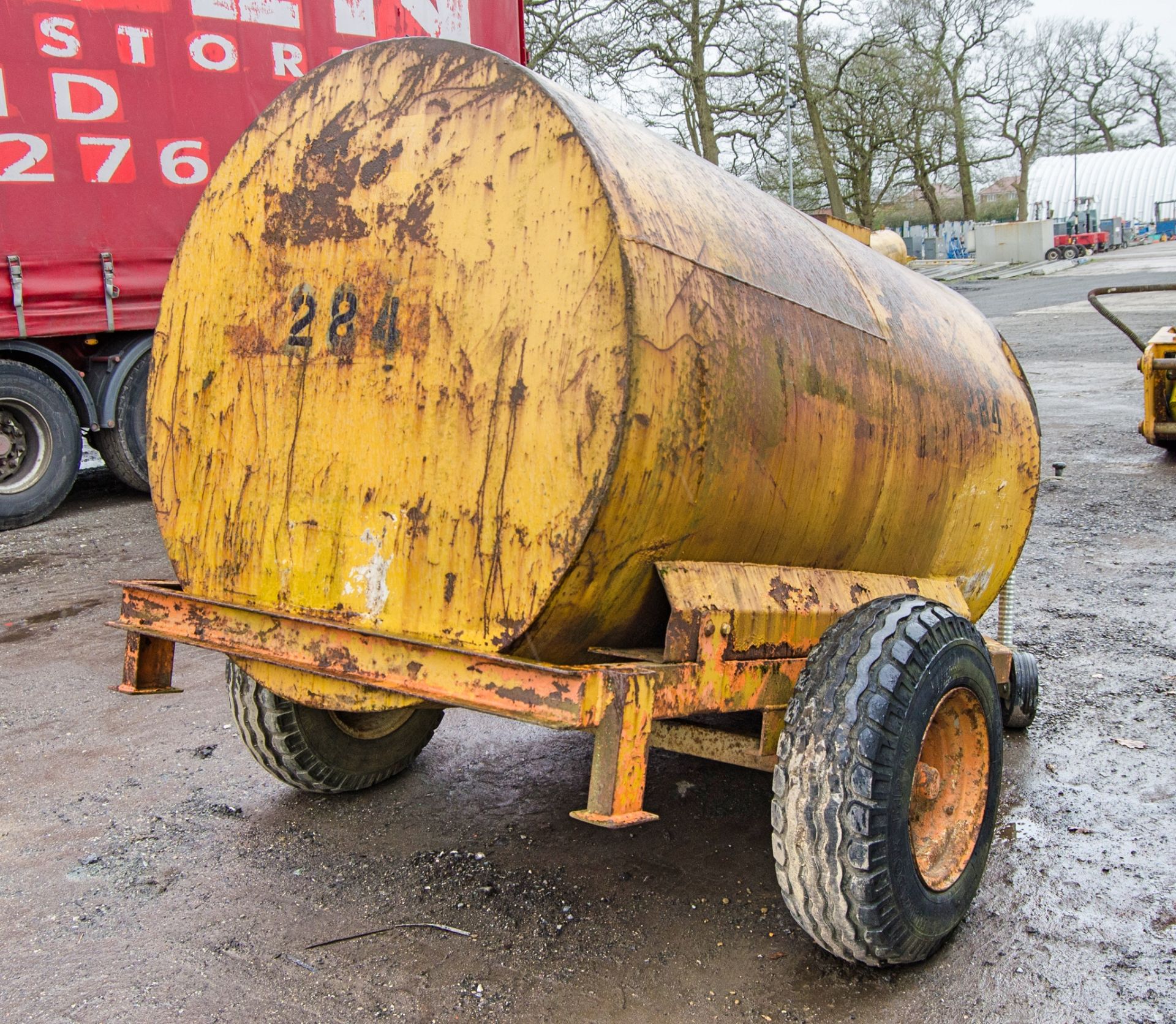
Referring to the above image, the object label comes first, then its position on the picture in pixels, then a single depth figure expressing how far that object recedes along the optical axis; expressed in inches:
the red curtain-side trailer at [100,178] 316.8
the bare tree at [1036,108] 1987.0
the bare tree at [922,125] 1454.2
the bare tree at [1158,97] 2422.5
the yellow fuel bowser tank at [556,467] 98.7
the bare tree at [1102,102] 2342.5
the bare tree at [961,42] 1683.1
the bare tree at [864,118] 1344.7
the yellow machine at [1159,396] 374.9
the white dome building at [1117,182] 2172.7
